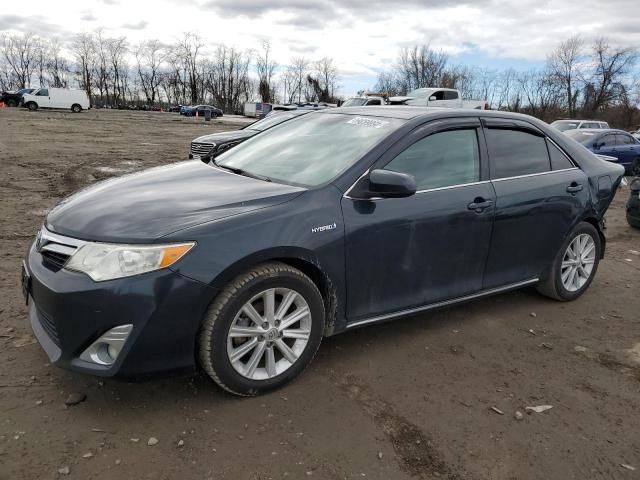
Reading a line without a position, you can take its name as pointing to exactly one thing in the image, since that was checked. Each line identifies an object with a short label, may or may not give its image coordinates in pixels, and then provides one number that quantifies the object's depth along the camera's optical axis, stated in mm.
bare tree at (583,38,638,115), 58250
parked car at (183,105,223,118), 58669
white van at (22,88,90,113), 46062
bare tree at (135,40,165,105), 96875
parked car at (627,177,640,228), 8224
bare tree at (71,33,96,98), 91312
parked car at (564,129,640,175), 15500
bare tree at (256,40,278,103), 96750
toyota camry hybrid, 2535
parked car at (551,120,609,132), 20578
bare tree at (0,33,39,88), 93906
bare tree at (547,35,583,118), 62250
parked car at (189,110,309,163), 10289
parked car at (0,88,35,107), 49531
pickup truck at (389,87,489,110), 21312
